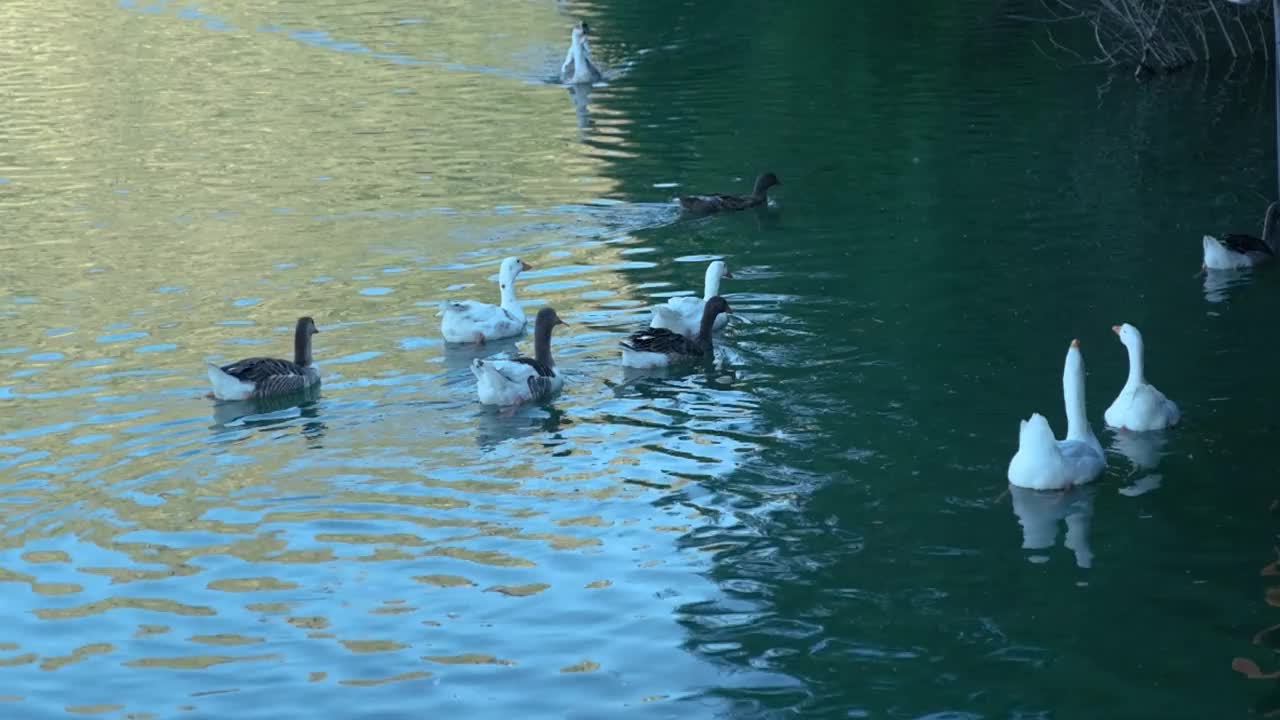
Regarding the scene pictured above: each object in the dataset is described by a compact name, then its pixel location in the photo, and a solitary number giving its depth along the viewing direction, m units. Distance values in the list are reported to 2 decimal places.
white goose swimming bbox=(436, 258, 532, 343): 17.34
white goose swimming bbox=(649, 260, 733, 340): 17.20
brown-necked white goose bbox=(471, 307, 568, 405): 14.93
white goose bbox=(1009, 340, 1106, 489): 12.65
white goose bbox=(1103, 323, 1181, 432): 14.07
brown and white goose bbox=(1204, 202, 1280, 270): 19.12
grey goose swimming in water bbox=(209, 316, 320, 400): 15.57
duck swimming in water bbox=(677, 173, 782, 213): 23.34
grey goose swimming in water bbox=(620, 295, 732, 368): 16.28
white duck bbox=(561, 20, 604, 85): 34.50
